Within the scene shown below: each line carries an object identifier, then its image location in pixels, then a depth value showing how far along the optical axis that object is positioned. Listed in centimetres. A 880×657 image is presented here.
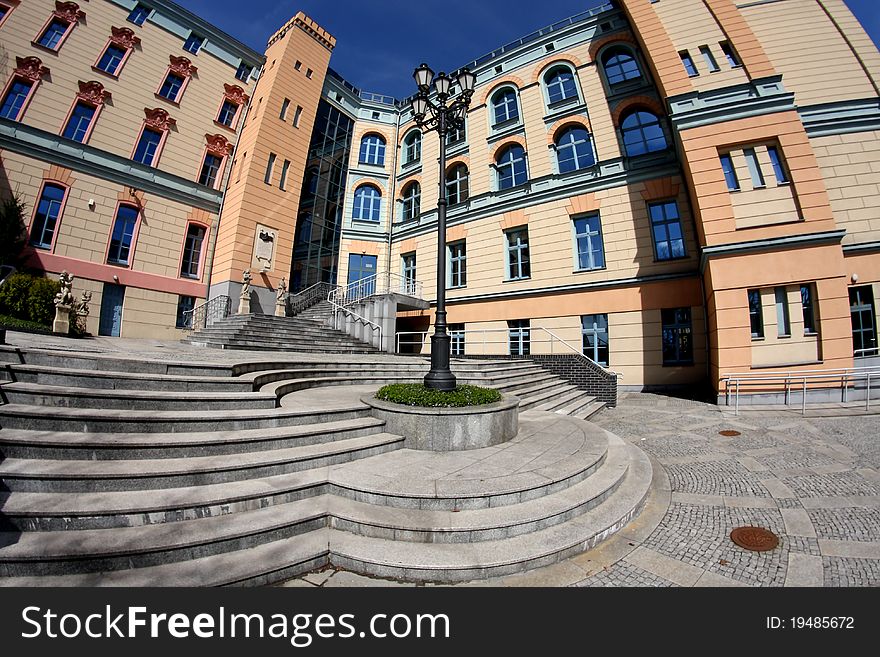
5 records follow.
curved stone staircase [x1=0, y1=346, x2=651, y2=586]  265
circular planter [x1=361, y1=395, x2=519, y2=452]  510
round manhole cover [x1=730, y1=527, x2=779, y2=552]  329
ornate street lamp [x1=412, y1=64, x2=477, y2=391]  635
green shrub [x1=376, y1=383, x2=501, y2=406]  559
